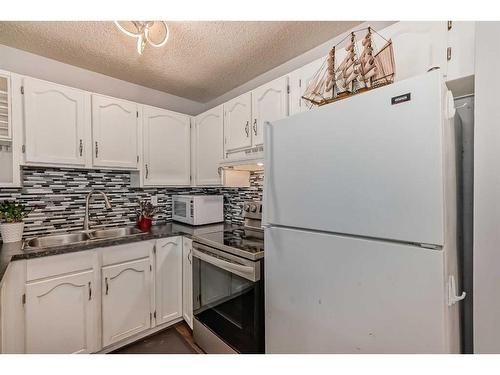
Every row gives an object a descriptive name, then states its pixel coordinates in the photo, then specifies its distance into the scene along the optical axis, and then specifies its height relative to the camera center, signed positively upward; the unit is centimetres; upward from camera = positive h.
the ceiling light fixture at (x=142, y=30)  125 +84
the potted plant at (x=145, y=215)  205 -26
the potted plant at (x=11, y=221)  152 -23
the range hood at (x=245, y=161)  166 +18
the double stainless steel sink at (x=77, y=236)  170 -40
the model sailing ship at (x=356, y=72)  100 +52
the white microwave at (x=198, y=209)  216 -23
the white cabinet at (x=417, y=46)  92 +57
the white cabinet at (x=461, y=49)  84 +50
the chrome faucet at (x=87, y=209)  191 -19
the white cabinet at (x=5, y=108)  147 +50
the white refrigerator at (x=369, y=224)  67 -14
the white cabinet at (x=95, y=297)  131 -73
